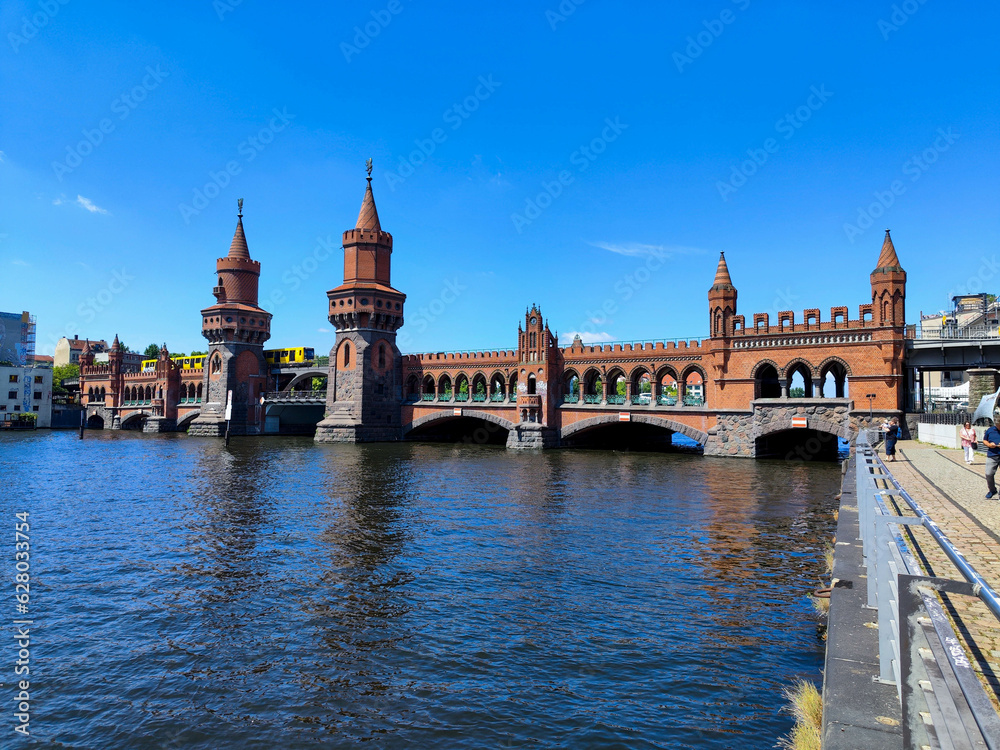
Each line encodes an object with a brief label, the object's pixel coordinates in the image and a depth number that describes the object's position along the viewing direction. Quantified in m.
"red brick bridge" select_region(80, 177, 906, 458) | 38.59
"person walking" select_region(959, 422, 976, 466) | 22.77
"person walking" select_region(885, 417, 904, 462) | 24.11
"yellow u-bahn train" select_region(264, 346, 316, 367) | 73.19
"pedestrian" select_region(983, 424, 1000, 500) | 14.59
